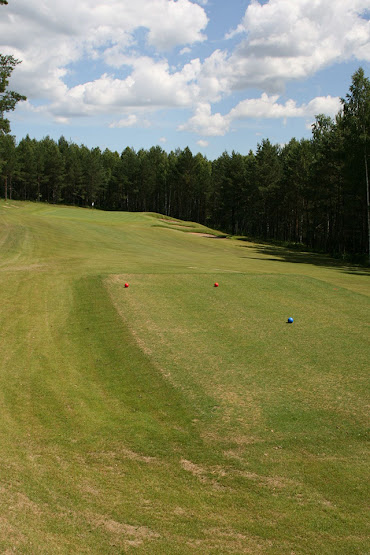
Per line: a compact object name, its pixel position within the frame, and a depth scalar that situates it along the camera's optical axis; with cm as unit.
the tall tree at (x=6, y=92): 3722
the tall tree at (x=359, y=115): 4291
